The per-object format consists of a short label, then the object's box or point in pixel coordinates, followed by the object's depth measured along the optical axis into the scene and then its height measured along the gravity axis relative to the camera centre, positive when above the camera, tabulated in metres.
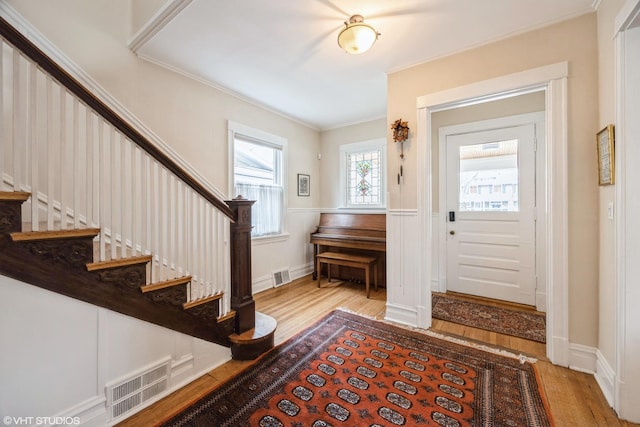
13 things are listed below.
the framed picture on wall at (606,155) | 1.62 +0.37
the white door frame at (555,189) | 1.99 +0.18
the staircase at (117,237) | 1.24 -0.13
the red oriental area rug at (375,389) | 1.51 -1.18
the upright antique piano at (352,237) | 3.81 -0.37
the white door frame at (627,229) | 1.48 -0.10
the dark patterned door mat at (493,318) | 2.53 -1.15
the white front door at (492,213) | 3.12 -0.01
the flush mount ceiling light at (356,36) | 1.94 +1.35
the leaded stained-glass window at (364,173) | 4.33 +0.69
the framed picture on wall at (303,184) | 4.49 +0.51
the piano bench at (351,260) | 3.59 -0.69
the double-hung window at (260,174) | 3.54 +0.60
